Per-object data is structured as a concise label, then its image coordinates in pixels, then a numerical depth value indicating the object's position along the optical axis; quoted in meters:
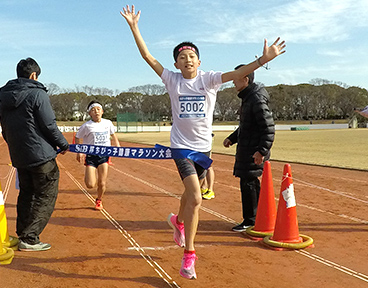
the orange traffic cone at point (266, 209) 5.61
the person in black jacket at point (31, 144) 4.87
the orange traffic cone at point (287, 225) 5.04
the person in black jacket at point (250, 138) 5.68
